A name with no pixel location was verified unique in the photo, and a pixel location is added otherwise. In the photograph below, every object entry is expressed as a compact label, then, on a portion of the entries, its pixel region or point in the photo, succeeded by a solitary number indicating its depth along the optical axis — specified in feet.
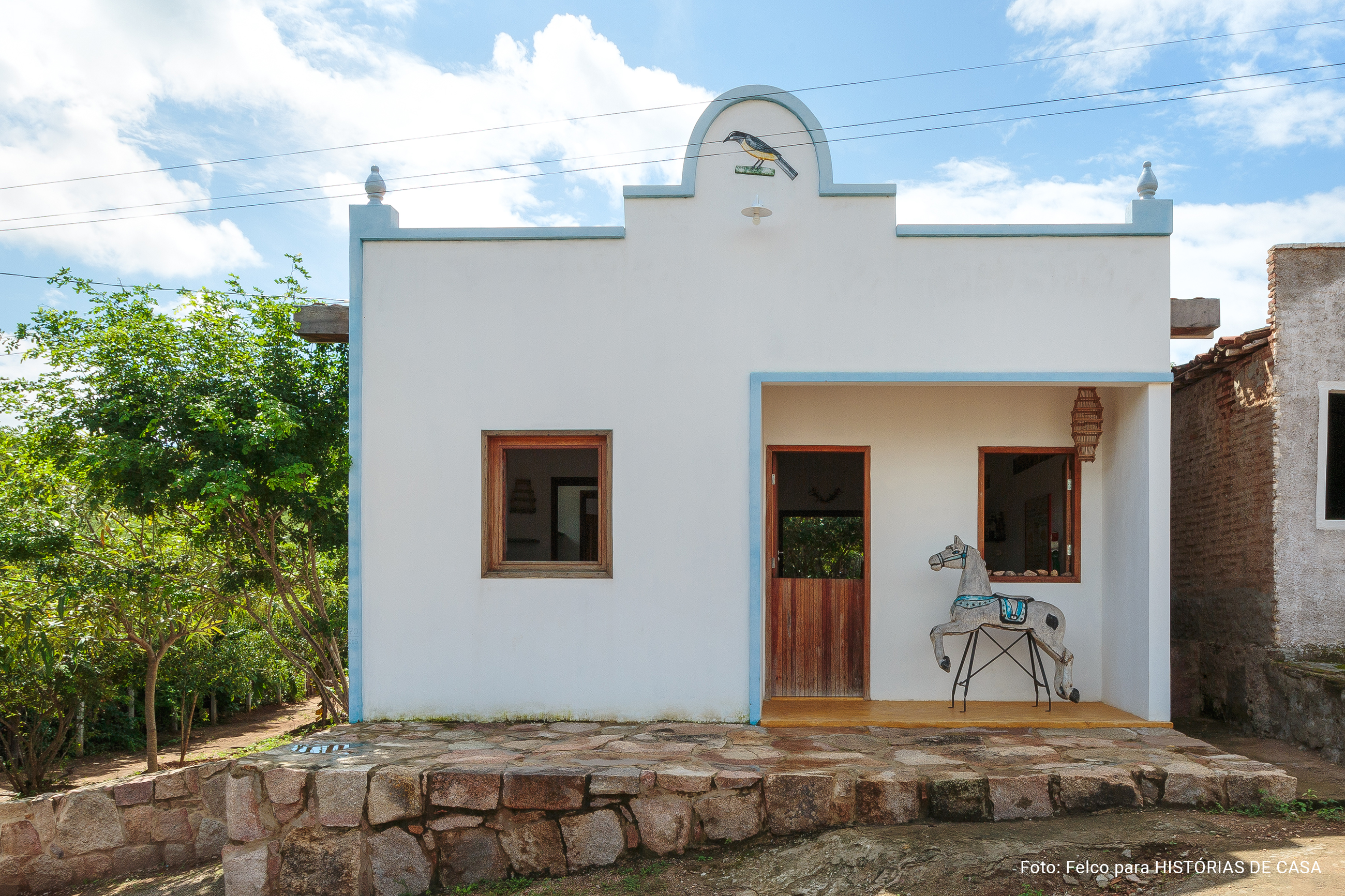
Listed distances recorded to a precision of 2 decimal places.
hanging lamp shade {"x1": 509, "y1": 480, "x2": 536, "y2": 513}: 23.94
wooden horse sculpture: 23.57
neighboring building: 24.25
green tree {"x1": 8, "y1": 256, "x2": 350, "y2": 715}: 25.89
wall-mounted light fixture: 22.79
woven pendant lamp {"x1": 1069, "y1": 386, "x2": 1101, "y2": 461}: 24.97
